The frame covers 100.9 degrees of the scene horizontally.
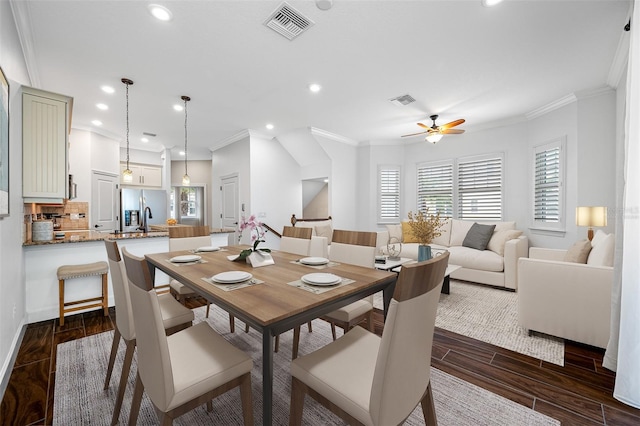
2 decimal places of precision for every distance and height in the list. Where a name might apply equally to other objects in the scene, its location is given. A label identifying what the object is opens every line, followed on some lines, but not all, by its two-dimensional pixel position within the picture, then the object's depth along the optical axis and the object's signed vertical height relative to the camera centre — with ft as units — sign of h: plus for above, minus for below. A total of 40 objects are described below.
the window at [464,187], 16.70 +1.51
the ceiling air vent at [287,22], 6.86 +5.14
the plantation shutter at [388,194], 20.61 +1.20
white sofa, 12.64 -2.31
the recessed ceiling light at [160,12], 6.67 +5.08
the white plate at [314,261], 6.28 -1.25
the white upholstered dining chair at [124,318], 4.73 -2.28
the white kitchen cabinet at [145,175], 21.59 +2.83
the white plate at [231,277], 4.75 -1.26
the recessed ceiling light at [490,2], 6.59 +5.21
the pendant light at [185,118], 12.18 +5.09
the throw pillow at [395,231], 17.92 -1.49
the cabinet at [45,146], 8.19 +2.01
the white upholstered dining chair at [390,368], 2.81 -2.18
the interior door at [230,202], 19.14 +0.51
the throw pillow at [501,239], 13.84 -1.56
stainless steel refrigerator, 18.89 +0.09
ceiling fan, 13.65 +4.09
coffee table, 11.79 -3.37
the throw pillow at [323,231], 18.07 -1.51
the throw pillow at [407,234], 17.12 -1.62
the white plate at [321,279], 4.64 -1.27
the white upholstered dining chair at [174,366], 3.24 -2.28
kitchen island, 9.01 -2.05
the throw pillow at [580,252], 8.27 -1.35
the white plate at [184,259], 6.45 -1.25
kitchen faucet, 19.08 -0.81
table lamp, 9.51 -0.22
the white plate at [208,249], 8.19 -1.26
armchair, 7.00 -2.43
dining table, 3.46 -1.36
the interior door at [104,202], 17.29 +0.42
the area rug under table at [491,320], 7.48 -3.89
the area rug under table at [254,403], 4.92 -3.94
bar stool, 8.96 -2.40
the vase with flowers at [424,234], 11.01 -1.05
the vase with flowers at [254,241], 6.21 -0.79
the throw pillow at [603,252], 7.32 -1.22
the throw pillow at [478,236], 14.94 -1.55
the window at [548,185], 13.10 +1.30
